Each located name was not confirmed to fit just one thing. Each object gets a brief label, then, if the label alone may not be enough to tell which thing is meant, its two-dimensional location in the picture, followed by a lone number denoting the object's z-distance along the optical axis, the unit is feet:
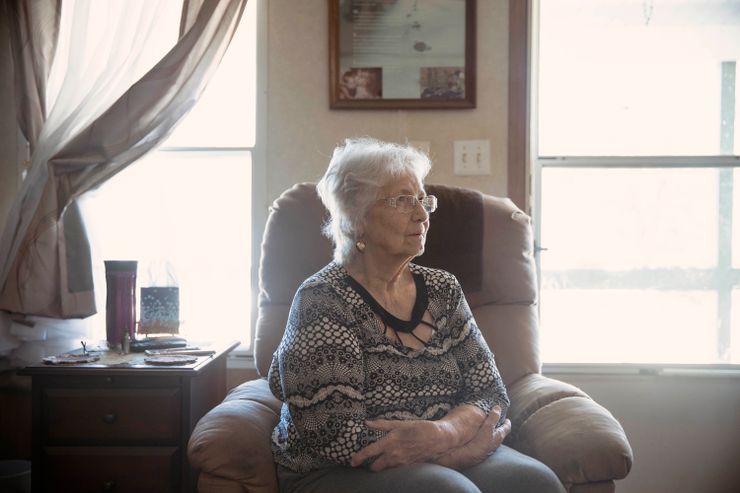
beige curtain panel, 6.89
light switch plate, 7.57
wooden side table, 5.61
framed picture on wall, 7.51
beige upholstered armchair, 6.04
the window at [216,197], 7.88
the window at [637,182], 7.79
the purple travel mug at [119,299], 6.49
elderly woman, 4.55
